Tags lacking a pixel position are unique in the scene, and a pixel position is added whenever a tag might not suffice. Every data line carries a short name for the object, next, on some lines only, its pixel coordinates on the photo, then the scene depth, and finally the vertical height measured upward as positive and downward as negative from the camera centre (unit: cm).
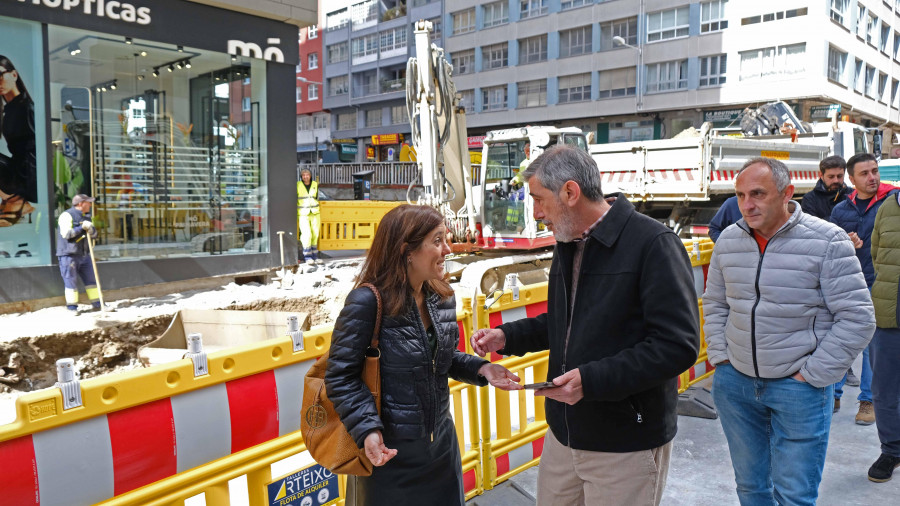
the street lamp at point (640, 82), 3731 +671
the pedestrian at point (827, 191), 591 +9
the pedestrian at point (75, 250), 972 -75
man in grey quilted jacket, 286 -57
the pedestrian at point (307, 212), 1479 -27
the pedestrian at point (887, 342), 412 -90
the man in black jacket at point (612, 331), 212 -44
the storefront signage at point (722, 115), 3472 +452
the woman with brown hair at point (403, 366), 229 -59
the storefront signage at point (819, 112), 3244 +437
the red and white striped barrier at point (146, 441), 225 -93
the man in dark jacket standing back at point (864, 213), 470 -10
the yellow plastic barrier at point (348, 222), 1706 -58
